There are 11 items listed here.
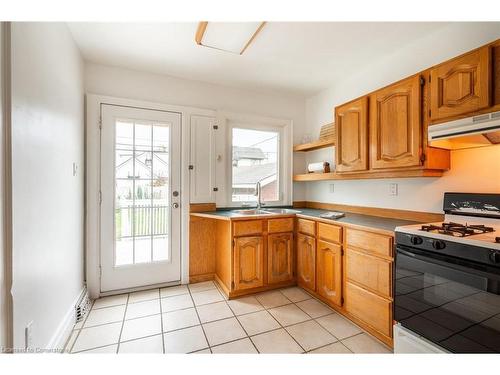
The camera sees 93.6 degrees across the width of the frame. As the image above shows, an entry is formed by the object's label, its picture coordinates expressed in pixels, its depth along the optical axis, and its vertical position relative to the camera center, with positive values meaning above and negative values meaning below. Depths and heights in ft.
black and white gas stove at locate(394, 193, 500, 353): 3.76 -1.73
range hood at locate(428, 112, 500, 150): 4.32 +1.09
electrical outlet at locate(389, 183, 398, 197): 7.37 -0.07
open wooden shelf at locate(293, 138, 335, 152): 9.03 +1.73
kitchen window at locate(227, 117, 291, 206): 10.09 +1.01
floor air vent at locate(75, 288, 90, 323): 6.48 -3.50
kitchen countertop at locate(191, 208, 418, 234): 6.07 -0.99
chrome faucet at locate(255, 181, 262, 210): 9.76 -0.28
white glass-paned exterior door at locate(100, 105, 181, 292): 8.09 -0.38
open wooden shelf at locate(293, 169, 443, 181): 5.98 +0.37
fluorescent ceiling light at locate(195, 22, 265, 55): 5.82 +4.01
